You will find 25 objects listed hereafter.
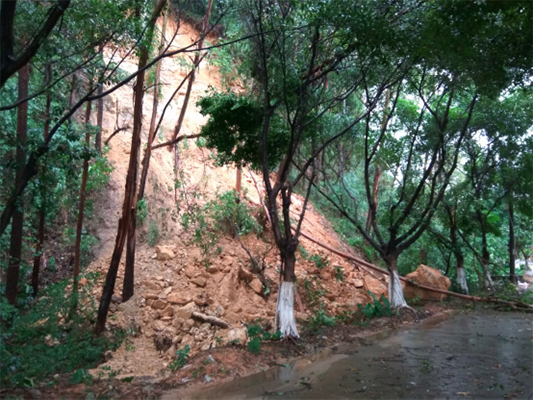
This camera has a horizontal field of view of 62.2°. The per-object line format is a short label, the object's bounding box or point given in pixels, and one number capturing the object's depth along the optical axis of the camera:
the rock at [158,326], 10.64
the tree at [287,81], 8.80
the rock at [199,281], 12.25
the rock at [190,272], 12.46
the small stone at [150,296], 11.56
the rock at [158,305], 11.34
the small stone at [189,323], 10.58
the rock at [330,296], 14.04
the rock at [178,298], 11.52
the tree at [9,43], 5.17
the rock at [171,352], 9.36
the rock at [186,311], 10.92
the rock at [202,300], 11.57
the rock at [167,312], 11.10
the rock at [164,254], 12.88
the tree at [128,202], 9.50
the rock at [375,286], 15.02
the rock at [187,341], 9.71
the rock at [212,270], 12.75
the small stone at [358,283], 15.52
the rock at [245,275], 12.97
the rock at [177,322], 10.73
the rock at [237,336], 8.80
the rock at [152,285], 11.84
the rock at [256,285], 12.84
